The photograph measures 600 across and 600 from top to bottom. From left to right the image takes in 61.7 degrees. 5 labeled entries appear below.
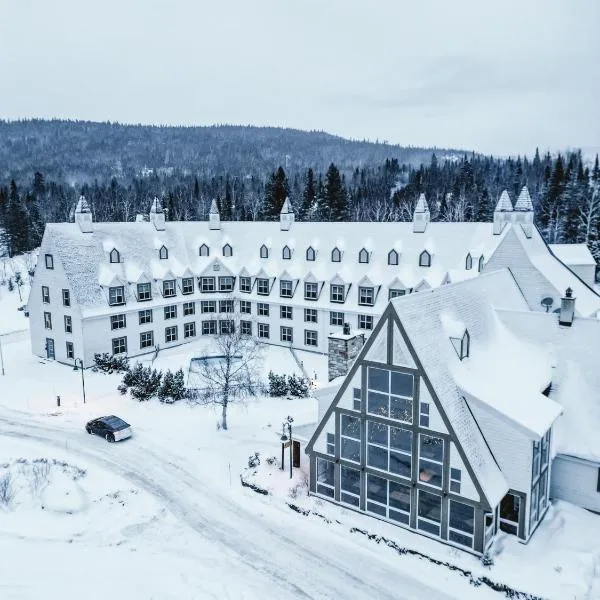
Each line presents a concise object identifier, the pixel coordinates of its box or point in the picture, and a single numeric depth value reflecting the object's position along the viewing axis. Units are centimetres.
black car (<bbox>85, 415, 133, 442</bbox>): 2941
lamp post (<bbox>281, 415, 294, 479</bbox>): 2528
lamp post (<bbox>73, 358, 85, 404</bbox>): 4207
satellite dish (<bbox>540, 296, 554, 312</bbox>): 3353
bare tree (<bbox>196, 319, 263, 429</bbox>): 3262
